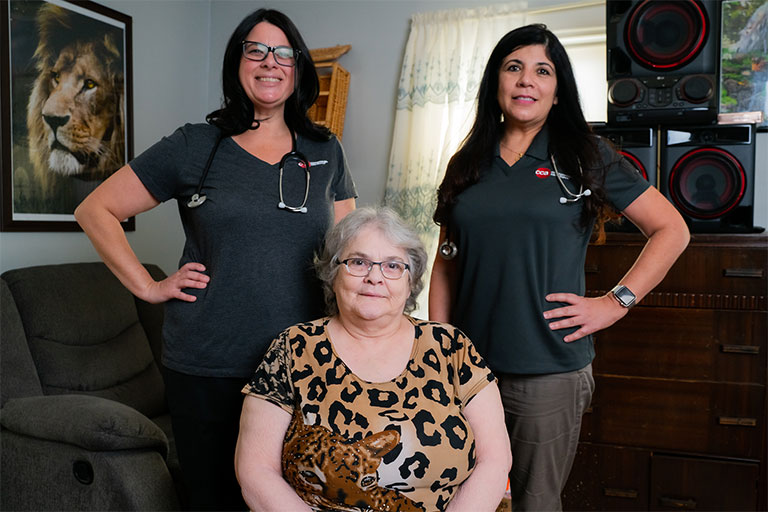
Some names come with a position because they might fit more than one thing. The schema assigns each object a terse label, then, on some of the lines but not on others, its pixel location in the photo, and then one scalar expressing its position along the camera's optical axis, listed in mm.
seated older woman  1266
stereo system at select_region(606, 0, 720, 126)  2164
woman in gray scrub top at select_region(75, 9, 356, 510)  1446
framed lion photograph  2463
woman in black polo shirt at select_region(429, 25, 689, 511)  1472
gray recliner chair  1781
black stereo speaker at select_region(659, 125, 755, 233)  2213
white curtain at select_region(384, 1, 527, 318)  3014
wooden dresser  2195
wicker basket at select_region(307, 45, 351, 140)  3184
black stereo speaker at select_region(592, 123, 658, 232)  2291
